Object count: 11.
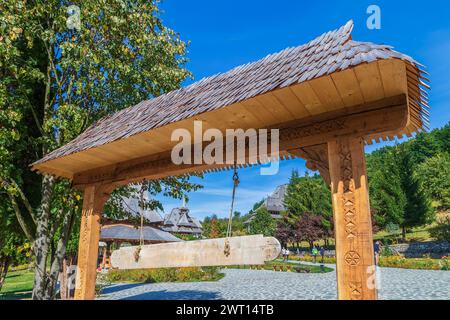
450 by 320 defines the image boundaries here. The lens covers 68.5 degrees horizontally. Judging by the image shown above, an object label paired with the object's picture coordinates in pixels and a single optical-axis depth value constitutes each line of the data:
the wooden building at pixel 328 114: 2.92
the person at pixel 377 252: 24.90
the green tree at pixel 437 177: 42.31
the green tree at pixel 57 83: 7.39
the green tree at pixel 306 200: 41.19
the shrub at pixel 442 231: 28.08
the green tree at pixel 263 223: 43.03
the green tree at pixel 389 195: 32.25
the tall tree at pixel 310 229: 35.88
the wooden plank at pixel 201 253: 3.45
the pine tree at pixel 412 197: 31.91
